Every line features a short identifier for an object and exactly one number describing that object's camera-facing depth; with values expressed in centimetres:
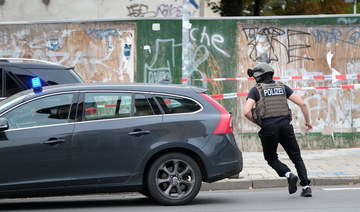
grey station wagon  1731
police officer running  1913
